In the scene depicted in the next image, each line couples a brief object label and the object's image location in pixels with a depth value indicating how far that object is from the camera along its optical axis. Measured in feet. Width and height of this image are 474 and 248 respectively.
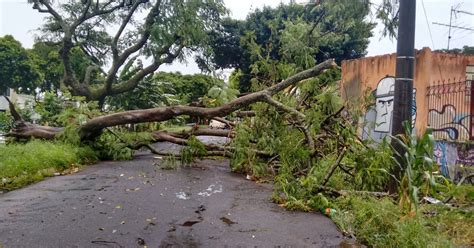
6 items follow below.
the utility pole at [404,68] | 13.83
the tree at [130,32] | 57.77
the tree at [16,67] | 86.69
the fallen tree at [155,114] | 25.25
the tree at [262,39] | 64.69
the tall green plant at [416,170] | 11.93
